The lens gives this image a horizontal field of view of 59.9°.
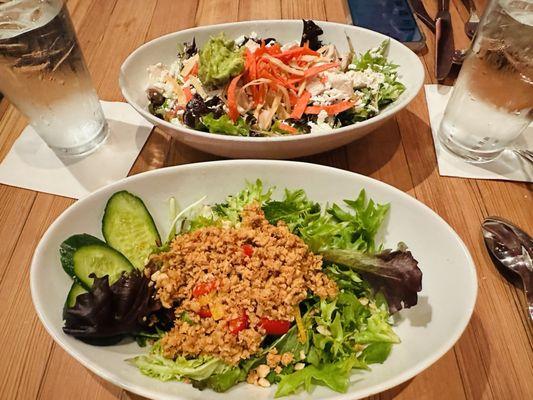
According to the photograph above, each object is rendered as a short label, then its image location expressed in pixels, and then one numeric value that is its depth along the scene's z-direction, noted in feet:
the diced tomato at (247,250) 1.07
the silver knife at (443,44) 1.76
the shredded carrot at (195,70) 1.60
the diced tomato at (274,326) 1.00
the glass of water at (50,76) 1.25
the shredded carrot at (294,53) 1.58
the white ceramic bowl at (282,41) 1.30
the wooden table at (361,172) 1.05
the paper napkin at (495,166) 1.43
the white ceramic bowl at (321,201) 0.92
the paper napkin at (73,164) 1.43
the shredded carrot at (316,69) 1.54
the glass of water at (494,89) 1.25
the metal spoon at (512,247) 1.15
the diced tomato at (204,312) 1.01
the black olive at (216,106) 1.46
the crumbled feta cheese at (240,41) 1.67
